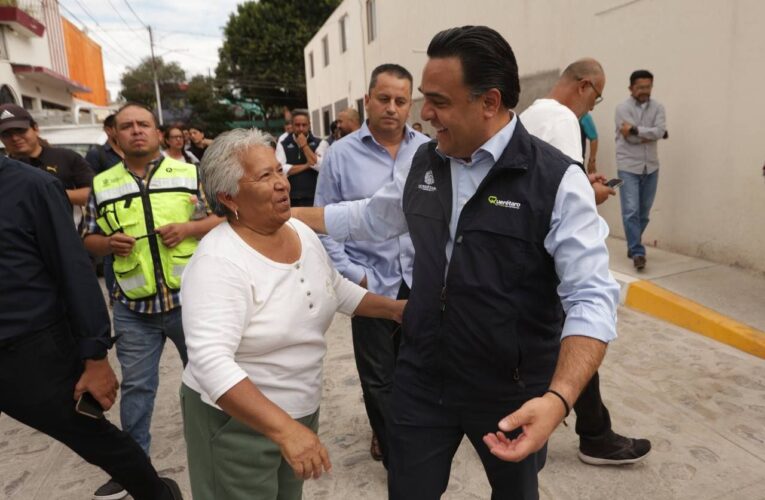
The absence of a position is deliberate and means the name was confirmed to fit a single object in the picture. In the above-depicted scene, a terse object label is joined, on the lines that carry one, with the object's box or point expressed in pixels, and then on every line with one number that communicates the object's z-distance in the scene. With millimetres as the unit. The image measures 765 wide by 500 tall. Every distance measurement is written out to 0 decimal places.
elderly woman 1517
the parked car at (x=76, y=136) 7520
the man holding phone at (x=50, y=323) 2014
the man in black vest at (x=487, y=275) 1445
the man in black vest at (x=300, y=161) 6848
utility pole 41141
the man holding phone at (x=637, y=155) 5613
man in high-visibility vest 2650
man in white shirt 2803
